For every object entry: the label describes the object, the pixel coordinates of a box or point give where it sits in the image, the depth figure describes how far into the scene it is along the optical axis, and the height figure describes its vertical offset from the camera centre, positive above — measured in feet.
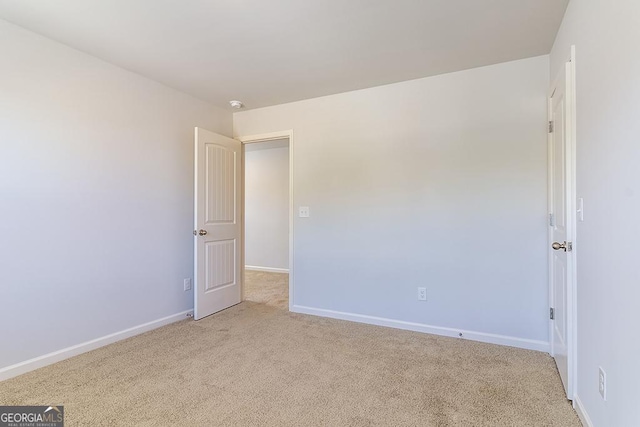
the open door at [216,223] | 10.71 -0.35
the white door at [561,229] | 6.03 -0.31
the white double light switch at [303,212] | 11.46 +0.07
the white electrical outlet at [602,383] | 4.48 -2.43
